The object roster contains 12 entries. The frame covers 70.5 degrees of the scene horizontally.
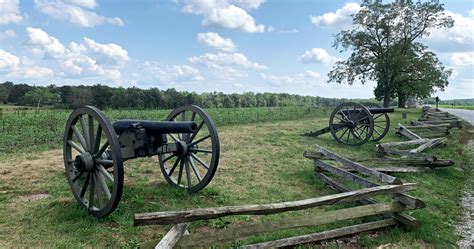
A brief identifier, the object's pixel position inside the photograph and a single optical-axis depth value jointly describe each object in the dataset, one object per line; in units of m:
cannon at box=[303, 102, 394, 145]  12.16
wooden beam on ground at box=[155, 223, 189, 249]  3.22
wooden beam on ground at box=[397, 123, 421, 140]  12.82
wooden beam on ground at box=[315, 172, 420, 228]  4.41
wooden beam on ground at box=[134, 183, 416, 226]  3.24
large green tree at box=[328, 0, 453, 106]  33.94
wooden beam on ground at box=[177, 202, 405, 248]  3.54
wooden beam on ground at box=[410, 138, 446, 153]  10.08
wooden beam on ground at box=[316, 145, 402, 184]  4.88
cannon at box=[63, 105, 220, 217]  4.34
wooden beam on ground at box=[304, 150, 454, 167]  7.18
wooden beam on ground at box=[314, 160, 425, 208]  4.33
